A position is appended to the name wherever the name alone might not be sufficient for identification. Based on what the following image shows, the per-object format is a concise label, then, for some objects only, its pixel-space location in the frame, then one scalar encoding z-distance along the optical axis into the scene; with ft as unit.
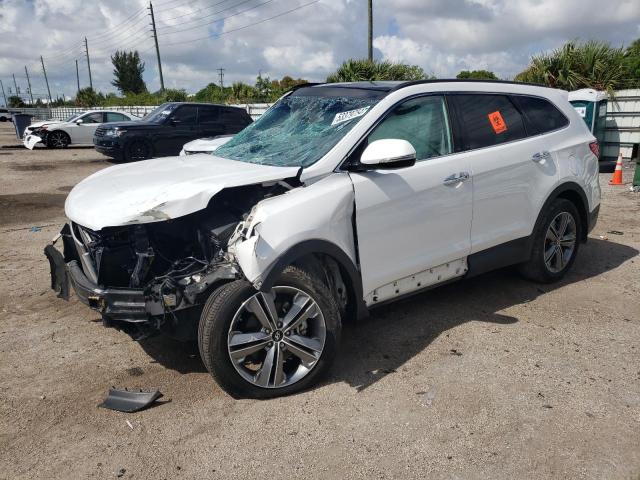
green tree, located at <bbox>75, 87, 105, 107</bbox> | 200.03
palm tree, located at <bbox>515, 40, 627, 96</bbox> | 47.70
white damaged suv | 10.41
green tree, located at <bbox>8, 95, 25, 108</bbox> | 332.60
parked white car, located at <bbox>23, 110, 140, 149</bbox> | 65.31
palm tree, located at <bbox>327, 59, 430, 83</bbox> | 61.26
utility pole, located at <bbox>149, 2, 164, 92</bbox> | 154.20
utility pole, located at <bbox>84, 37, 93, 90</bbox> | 249.06
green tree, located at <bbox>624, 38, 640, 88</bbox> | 47.37
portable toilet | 41.73
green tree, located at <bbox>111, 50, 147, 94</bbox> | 266.98
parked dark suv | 48.62
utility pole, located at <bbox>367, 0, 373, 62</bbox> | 74.90
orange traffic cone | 34.39
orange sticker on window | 14.70
